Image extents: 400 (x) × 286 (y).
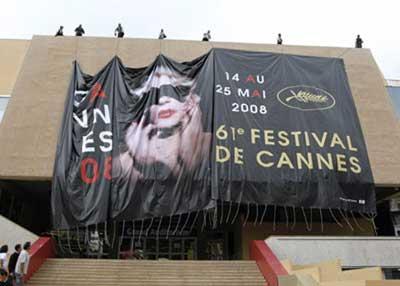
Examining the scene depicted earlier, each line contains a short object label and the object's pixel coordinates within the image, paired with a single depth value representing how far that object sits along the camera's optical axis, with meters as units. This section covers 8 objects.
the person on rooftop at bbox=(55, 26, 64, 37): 19.77
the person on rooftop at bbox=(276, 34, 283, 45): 20.72
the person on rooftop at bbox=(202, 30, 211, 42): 20.40
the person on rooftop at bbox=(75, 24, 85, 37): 19.91
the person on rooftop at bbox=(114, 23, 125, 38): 20.14
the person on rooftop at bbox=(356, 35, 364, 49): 20.77
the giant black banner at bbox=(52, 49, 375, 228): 14.48
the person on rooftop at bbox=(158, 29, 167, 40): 20.38
